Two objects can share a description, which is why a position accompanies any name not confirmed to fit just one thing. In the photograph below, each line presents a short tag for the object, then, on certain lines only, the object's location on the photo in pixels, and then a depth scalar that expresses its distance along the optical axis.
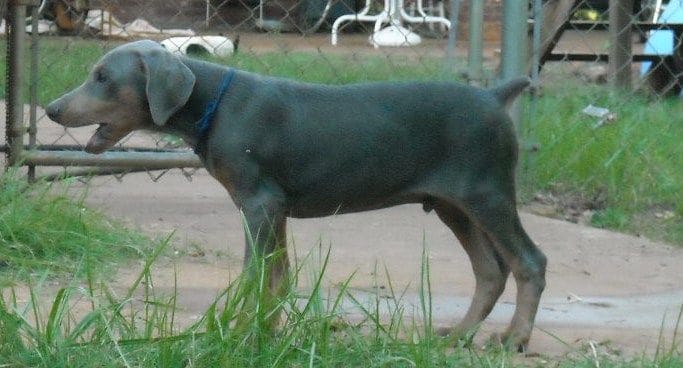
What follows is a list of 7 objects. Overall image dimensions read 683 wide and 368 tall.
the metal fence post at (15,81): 10.86
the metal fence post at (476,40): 11.40
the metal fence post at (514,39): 11.17
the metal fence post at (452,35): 13.36
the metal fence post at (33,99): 11.12
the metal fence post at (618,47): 17.34
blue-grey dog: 7.50
